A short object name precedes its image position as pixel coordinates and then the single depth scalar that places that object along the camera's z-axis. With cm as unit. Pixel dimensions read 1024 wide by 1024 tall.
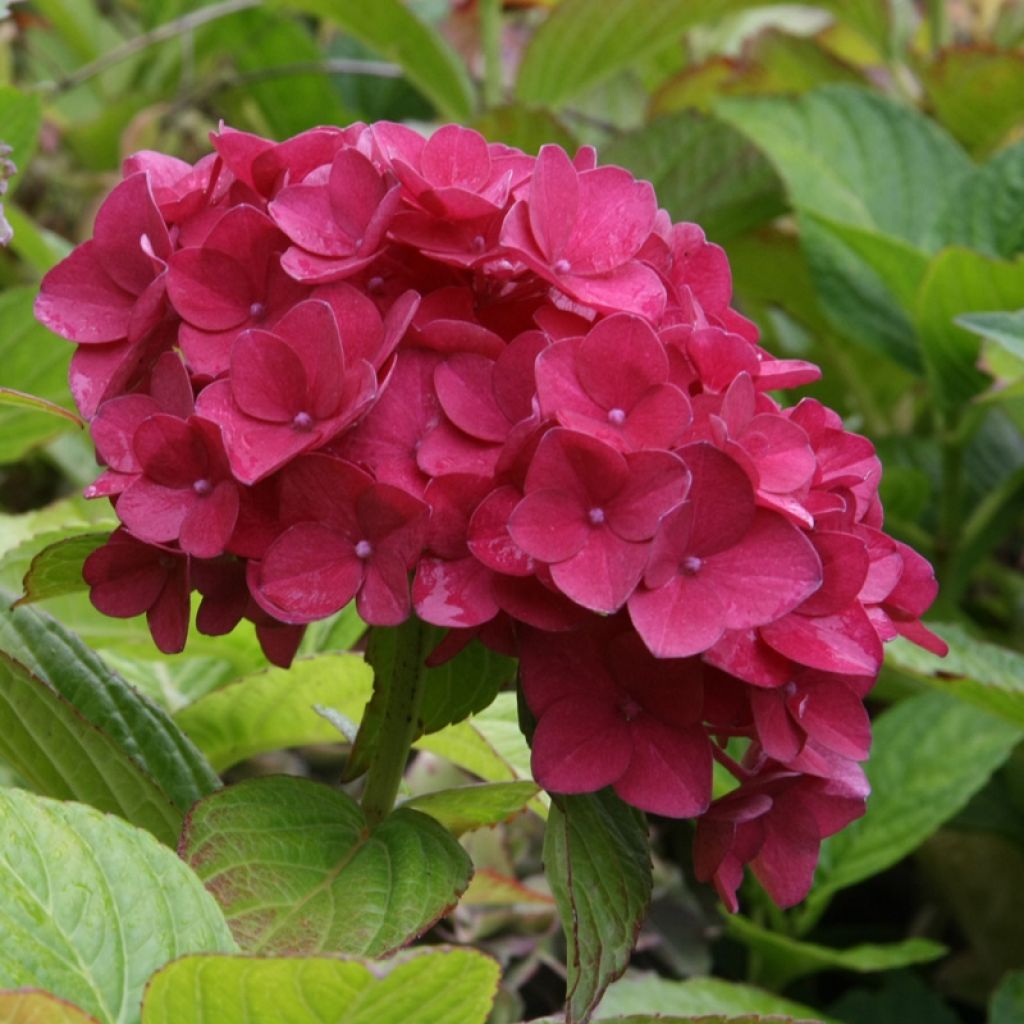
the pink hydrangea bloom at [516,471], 69
